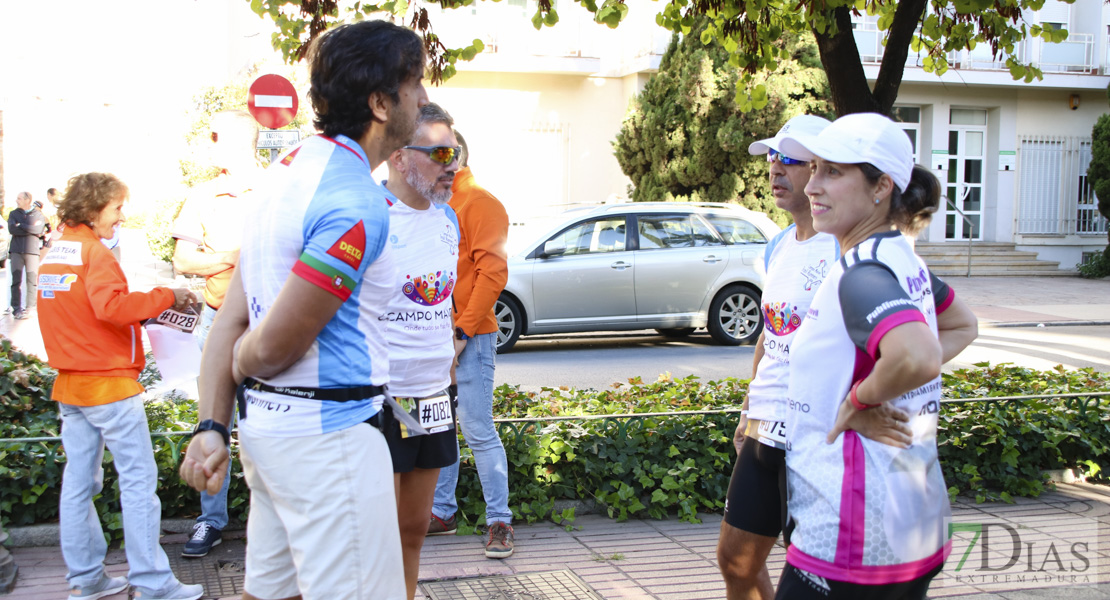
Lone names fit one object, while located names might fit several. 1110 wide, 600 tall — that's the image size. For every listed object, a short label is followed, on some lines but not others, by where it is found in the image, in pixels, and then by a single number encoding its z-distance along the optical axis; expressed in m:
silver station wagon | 11.15
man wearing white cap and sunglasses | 2.81
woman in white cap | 1.88
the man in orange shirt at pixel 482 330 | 4.13
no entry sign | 8.85
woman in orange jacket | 3.52
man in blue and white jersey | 1.84
